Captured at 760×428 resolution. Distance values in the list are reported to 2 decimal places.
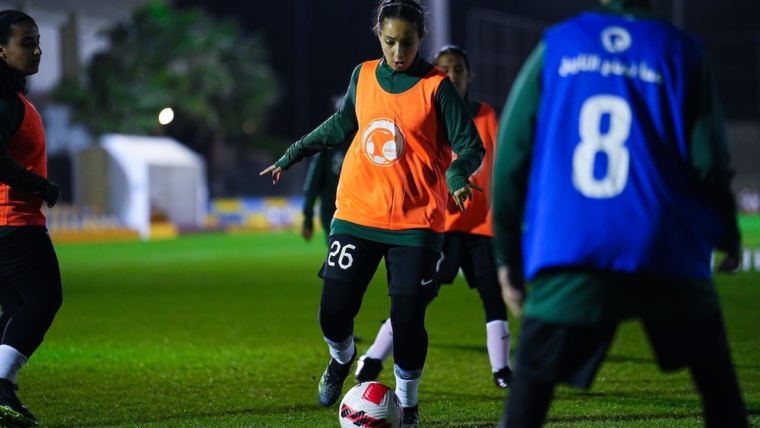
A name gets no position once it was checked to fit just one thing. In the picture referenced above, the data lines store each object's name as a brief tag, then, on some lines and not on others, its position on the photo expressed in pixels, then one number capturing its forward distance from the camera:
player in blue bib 6.65
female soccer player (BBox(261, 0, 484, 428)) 11.09
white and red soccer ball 10.98
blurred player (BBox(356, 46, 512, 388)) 15.14
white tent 78.75
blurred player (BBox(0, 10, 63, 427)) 11.57
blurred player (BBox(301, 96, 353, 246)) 20.58
